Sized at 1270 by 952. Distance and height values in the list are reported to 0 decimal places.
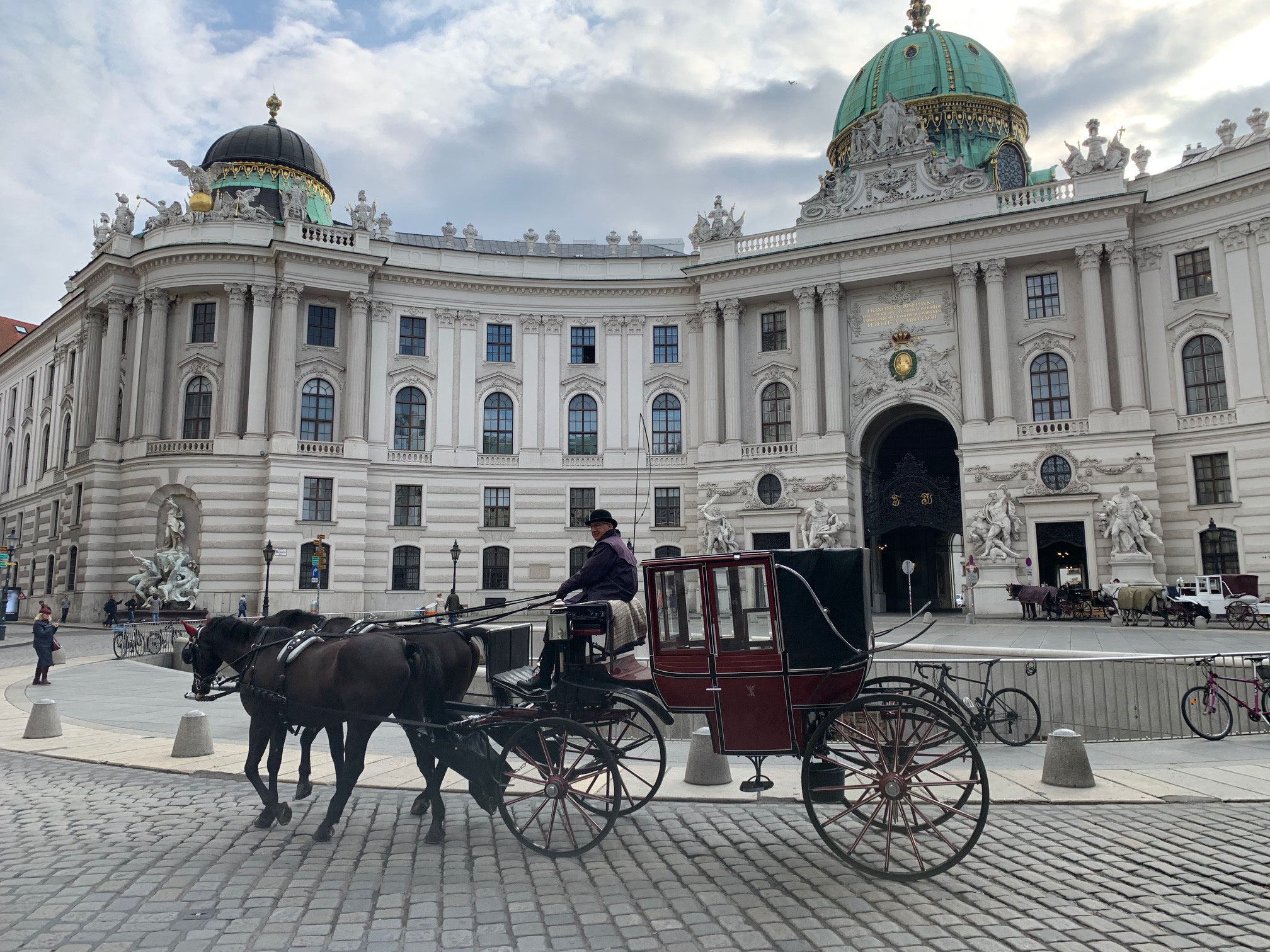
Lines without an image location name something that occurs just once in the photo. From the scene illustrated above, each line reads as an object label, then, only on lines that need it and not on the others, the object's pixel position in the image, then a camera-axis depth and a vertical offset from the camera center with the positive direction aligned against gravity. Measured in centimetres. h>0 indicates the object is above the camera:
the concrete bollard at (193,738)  1117 -209
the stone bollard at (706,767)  970 -218
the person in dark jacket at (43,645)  1862 -146
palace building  3547 +896
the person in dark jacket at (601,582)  803 -8
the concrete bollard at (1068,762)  927 -207
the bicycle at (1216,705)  1262 -206
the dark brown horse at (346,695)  764 -108
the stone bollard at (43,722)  1271 -213
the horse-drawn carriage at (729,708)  675 -116
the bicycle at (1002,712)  1321 -225
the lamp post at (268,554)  3328 +81
